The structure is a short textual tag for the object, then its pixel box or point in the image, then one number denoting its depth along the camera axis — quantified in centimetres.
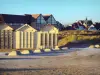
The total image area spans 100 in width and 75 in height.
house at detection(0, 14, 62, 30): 4589
